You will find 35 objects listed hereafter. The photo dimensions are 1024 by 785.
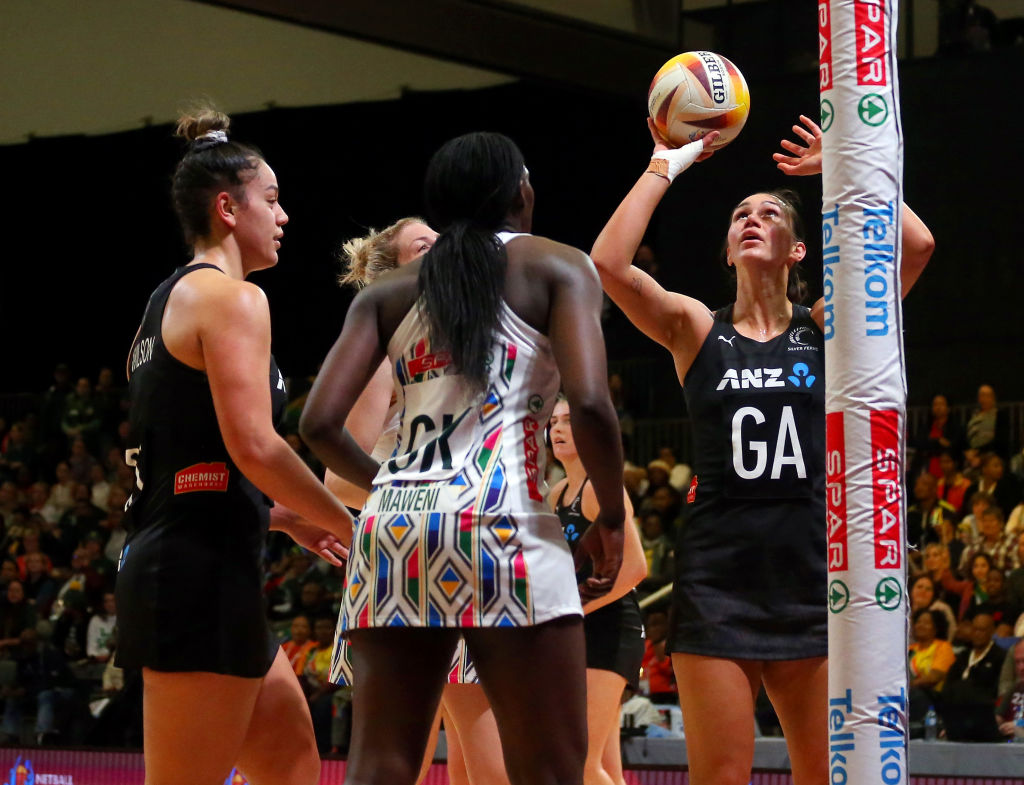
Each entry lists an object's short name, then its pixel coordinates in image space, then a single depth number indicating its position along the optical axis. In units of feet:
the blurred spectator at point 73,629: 43.75
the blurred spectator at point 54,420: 57.11
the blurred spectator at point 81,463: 54.85
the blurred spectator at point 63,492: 53.47
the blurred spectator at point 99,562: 46.55
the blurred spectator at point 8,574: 47.67
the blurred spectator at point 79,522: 50.57
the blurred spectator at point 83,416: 56.85
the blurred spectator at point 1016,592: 33.50
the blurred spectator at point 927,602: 33.58
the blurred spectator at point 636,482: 44.96
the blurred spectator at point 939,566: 35.45
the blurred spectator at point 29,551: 48.55
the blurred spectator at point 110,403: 57.41
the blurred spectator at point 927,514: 39.55
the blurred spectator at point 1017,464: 40.70
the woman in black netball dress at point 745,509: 12.80
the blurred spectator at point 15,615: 46.06
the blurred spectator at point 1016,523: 37.19
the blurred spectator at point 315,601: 40.86
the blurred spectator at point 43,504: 53.42
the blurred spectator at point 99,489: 52.95
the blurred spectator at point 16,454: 56.95
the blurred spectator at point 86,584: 45.68
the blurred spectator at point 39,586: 46.73
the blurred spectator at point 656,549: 40.32
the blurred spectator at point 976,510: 38.22
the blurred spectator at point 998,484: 39.09
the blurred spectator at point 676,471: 45.93
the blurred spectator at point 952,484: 40.60
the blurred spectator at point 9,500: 54.39
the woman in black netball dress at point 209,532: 10.36
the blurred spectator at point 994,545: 36.17
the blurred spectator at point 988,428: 42.14
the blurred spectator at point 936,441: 42.80
